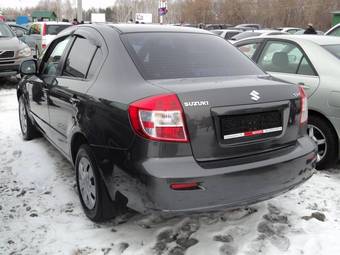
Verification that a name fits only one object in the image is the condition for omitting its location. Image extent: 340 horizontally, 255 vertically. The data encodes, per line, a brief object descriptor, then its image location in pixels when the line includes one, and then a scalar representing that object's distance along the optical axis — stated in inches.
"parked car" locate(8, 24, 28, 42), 561.4
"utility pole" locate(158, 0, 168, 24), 889.5
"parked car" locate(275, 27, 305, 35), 1005.4
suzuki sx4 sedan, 105.9
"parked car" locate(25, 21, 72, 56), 600.7
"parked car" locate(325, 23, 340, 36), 343.0
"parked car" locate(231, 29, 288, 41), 680.9
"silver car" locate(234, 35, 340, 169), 178.2
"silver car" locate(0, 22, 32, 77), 420.2
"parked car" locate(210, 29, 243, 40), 820.3
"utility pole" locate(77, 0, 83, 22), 875.2
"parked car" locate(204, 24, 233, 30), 1452.8
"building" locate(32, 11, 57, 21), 2682.6
